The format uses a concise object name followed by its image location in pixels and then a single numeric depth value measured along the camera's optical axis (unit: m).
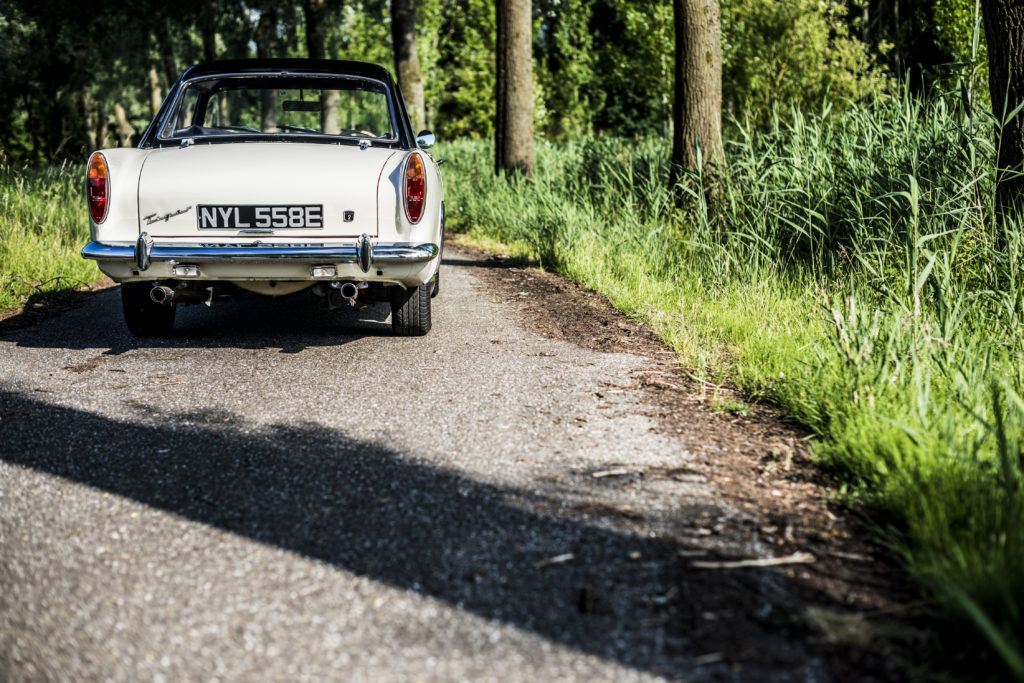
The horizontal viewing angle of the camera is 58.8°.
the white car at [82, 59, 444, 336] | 5.21
